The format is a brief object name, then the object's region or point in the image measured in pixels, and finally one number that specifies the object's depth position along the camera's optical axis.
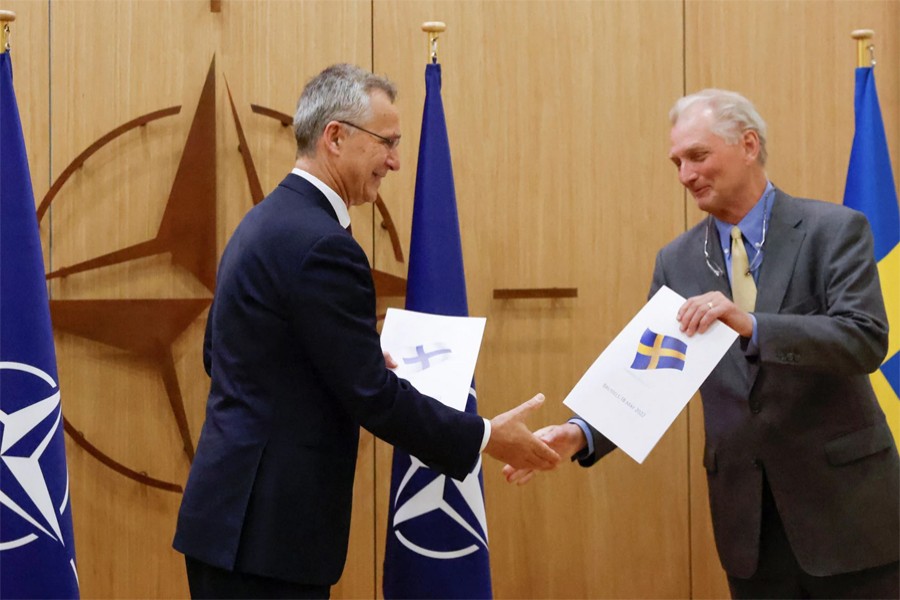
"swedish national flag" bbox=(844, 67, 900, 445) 3.40
